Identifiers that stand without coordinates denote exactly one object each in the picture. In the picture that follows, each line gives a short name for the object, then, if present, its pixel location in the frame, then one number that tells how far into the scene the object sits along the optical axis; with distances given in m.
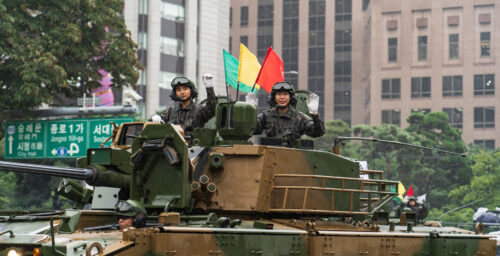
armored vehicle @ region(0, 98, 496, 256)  11.93
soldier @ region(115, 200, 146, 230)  12.48
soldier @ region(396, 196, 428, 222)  22.51
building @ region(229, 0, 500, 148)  96.19
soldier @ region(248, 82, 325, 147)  15.18
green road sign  30.45
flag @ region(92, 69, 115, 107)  48.15
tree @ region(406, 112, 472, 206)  75.00
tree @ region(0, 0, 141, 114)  29.72
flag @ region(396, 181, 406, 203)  34.84
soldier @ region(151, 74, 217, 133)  15.30
